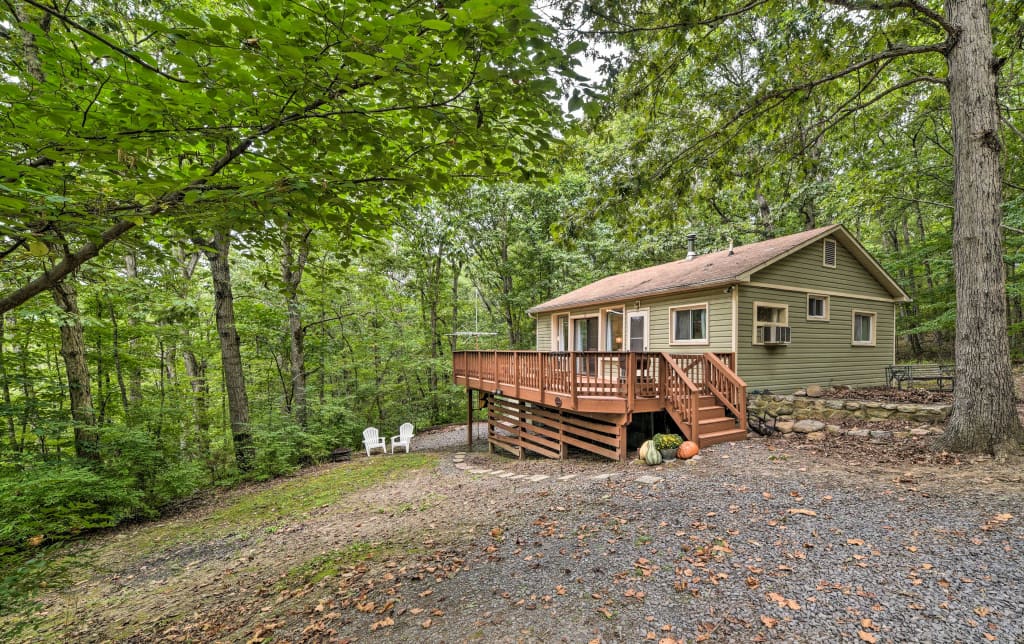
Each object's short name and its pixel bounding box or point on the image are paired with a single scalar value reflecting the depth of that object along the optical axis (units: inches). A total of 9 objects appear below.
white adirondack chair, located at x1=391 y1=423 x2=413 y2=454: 485.7
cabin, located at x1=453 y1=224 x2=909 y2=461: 286.5
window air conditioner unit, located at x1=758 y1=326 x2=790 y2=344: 363.9
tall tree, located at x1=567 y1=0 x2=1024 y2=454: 190.1
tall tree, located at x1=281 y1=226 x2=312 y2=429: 425.7
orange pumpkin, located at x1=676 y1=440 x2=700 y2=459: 245.1
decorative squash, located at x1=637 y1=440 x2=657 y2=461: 252.6
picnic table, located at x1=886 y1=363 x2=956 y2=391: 357.4
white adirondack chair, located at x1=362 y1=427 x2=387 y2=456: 470.2
